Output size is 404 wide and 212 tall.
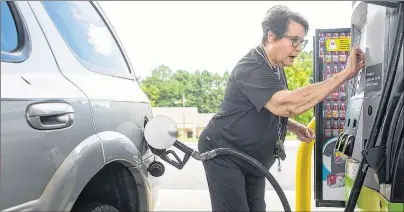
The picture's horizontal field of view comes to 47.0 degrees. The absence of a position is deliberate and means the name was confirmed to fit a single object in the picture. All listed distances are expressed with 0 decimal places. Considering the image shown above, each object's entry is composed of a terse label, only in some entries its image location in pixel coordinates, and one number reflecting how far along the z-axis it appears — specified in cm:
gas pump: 163
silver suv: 132
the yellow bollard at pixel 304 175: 363
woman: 230
